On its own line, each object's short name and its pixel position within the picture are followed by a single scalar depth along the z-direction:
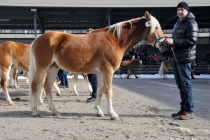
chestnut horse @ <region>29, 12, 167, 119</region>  4.97
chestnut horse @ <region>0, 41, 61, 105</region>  6.91
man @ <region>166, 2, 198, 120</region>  4.80
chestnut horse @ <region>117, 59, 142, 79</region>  22.80
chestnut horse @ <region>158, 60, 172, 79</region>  21.28
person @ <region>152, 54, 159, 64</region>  29.01
